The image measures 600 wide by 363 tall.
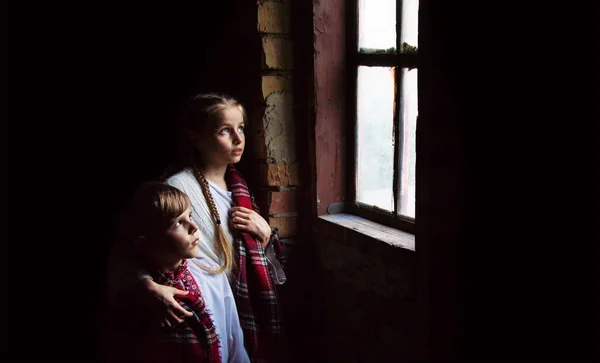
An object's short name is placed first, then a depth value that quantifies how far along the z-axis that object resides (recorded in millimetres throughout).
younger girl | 1697
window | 1871
